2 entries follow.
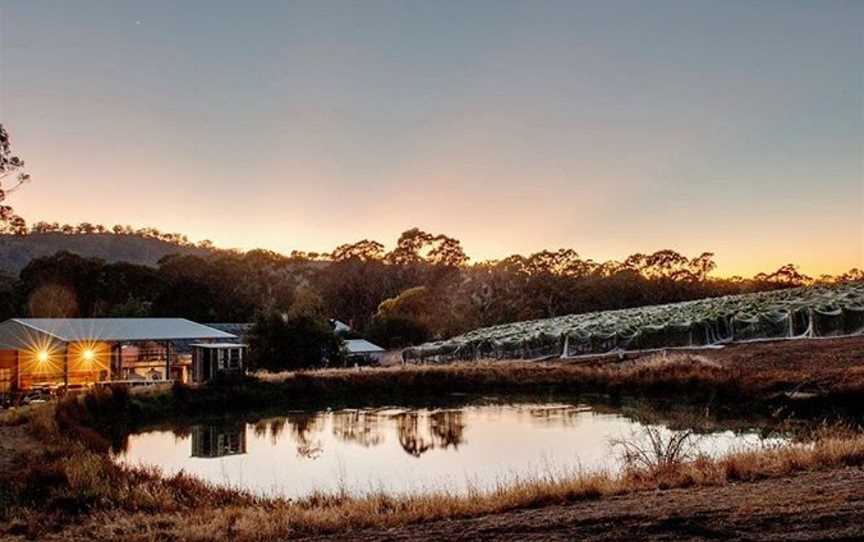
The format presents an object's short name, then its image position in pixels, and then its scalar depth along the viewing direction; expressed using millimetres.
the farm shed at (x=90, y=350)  33688
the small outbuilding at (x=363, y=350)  50675
